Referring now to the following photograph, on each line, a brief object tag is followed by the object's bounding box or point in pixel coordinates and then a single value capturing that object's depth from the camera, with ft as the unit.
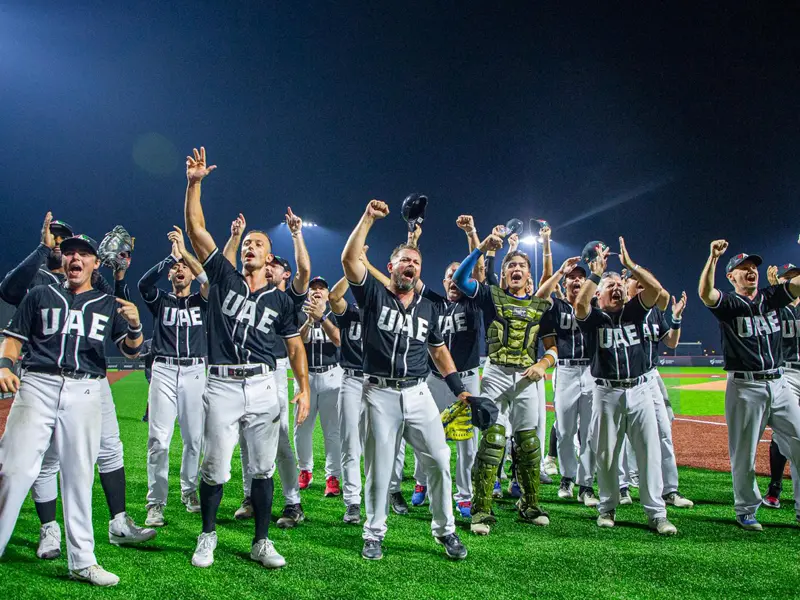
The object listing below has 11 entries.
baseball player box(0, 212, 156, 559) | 13.87
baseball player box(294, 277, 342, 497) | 21.79
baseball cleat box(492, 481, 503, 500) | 21.33
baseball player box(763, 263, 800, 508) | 20.07
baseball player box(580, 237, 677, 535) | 16.99
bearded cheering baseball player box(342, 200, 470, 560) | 14.25
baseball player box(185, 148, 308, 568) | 13.46
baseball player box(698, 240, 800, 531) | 17.20
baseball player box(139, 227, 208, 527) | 17.22
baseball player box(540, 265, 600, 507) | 20.83
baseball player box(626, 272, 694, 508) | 18.99
